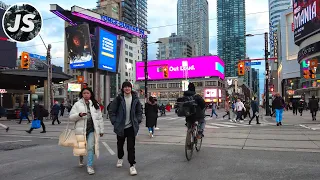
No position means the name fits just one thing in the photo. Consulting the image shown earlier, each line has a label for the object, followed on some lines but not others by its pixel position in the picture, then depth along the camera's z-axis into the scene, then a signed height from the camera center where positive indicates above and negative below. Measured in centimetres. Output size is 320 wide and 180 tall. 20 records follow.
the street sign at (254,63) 2957 +261
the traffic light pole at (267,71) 2750 +176
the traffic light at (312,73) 2925 +159
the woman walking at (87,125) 613 -69
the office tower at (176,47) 12519 +1849
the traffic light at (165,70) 3866 +261
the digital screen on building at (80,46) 4097 +606
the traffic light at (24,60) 2564 +266
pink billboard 10112 +793
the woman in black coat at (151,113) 1263 -96
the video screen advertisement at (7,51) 4156 +557
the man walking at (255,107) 1838 -107
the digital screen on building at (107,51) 4253 +575
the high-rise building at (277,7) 14438 +3974
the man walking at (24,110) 2319 -148
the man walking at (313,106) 2003 -110
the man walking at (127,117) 601 -52
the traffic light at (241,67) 3008 +227
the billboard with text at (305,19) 4841 +1221
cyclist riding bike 762 -54
